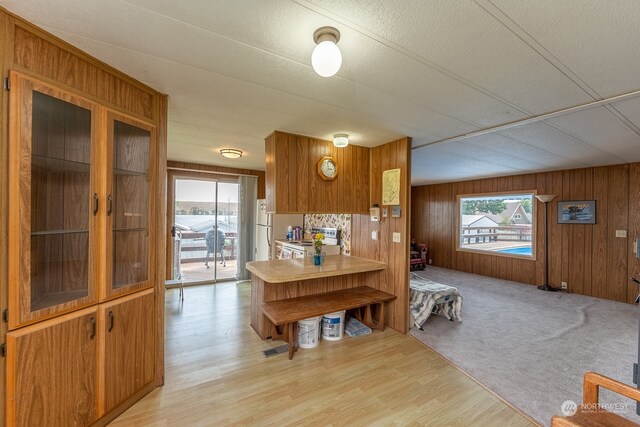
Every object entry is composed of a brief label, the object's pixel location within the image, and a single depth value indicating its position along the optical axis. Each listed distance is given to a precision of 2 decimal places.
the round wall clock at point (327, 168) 3.31
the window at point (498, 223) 5.91
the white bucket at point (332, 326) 3.09
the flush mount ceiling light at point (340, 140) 3.06
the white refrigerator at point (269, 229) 5.32
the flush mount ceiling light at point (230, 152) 3.97
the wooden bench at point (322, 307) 2.72
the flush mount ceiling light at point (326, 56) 1.28
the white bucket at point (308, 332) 2.92
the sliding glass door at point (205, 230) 5.35
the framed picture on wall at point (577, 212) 4.91
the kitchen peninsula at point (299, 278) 2.96
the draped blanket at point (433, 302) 3.46
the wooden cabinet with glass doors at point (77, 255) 1.38
